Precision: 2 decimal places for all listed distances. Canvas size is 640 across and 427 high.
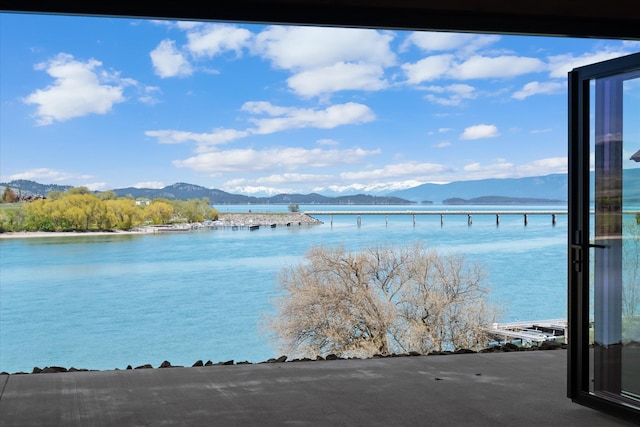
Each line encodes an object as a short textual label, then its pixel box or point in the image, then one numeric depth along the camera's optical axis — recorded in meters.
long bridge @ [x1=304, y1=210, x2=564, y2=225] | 36.91
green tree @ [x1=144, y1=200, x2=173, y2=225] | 34.50
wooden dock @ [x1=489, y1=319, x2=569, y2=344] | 21.38
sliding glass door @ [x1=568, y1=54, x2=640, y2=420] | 3.67
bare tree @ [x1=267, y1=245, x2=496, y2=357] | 19.66
